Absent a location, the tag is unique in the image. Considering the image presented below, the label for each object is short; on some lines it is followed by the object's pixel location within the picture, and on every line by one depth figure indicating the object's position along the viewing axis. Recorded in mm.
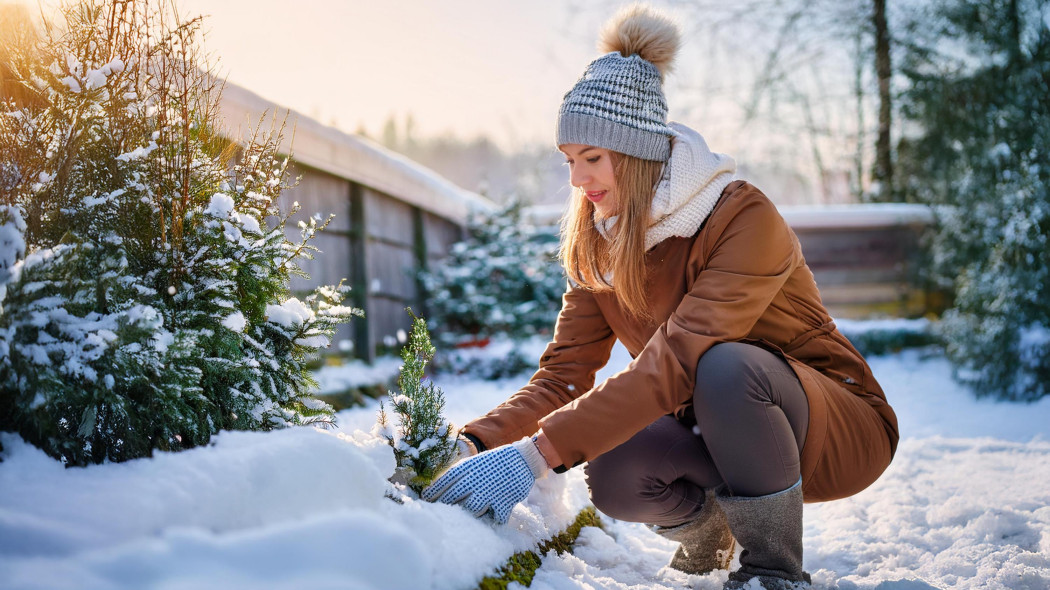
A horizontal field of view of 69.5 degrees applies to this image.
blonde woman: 1964
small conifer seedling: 2064
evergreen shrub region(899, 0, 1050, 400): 5727
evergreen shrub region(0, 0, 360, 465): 1521
